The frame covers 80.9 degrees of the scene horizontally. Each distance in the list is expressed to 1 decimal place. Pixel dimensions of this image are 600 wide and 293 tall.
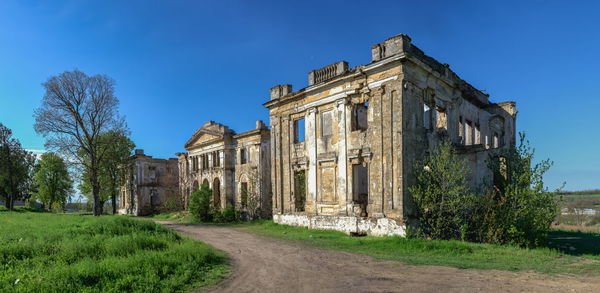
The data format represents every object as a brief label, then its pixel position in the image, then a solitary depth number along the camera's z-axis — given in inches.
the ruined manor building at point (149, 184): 1357.0
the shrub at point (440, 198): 495.2
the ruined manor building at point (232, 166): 939.3
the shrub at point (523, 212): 481.1
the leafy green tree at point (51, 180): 1448.1
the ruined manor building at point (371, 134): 543.5
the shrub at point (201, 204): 961.9
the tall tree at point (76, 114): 1018.7
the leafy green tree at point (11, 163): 1368.0
